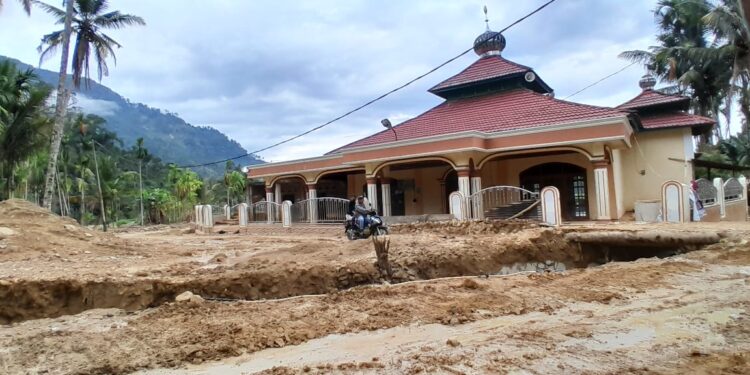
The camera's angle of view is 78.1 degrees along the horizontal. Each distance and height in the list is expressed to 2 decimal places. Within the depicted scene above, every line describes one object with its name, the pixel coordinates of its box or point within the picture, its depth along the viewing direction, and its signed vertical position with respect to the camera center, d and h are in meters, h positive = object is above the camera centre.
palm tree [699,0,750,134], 20.92 +7.21
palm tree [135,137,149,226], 44.78 +6.53
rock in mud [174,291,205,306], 6.32 -1.16
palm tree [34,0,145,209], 19.55 +7.99
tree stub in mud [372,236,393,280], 8.02 -0.85
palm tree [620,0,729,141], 26.11 +7.93
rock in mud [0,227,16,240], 9.77 -0.19
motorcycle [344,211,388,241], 12.50 -0.58
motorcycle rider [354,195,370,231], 12.51 -0.18
